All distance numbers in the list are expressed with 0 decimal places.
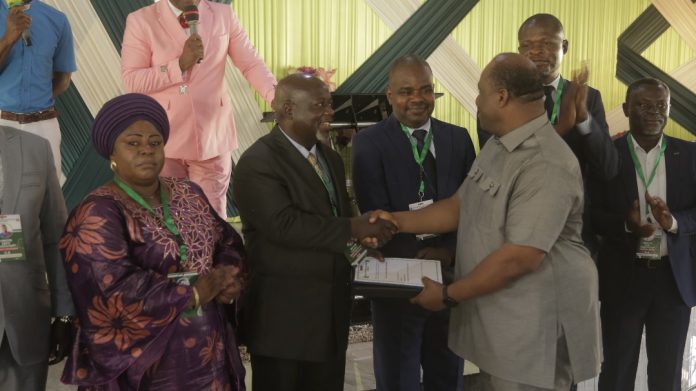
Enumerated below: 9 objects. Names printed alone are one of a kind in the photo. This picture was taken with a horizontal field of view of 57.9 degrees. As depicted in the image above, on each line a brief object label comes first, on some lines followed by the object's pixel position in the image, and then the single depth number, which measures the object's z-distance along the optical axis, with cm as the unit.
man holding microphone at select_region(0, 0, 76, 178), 335
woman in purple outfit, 190
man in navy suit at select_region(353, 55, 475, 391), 271
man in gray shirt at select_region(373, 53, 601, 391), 197
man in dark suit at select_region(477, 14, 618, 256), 268
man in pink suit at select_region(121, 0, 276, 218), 335
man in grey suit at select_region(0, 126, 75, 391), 201
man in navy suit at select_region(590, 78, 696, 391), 297
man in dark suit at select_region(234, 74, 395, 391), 228
